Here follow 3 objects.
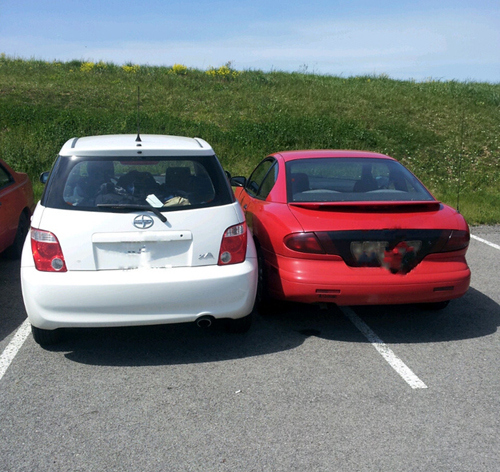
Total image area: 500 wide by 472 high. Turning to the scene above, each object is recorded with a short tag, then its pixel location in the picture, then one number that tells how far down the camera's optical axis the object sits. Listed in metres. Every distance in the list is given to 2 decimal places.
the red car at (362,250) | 4.72
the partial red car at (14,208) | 6.94
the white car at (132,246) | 4.17
